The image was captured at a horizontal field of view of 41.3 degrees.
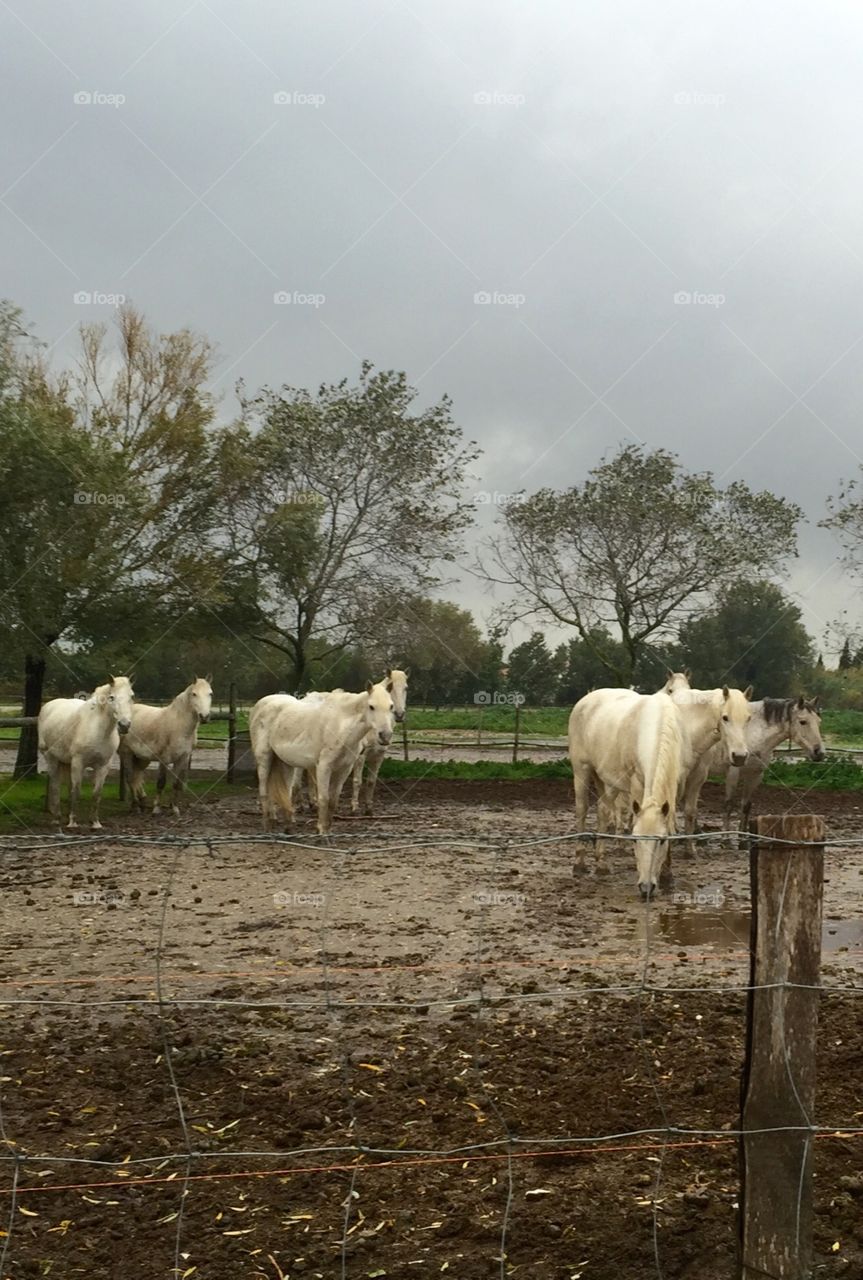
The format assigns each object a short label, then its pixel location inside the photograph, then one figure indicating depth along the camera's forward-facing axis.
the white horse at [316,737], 13.03
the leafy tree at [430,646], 24.39
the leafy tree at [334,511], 23.09
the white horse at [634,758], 8.09
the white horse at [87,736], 14.02
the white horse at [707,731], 11.80
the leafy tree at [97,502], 15.64
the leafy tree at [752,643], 28.88
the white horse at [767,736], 13.31
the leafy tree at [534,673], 31.81
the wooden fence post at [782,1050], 3.06
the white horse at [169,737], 15.88
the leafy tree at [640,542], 26.47
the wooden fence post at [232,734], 20.06
